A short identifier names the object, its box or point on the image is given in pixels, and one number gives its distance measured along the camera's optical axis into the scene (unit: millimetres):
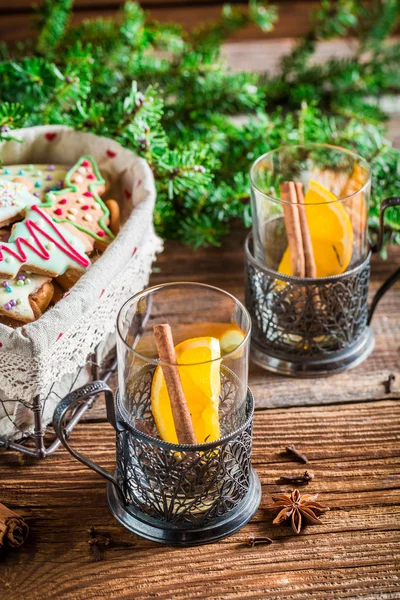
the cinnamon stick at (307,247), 732
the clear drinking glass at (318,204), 734
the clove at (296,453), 702
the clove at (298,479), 691
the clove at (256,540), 653
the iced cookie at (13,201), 715
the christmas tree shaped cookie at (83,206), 724
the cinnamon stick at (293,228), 727
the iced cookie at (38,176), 750
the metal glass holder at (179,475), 632
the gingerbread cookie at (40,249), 684
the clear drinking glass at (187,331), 638
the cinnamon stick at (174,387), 628
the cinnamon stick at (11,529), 643
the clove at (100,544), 646
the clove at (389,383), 747
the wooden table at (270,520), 632
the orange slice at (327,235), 731
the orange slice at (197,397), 638
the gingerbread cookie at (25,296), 665
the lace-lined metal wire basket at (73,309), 645
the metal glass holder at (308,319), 735
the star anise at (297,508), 661
